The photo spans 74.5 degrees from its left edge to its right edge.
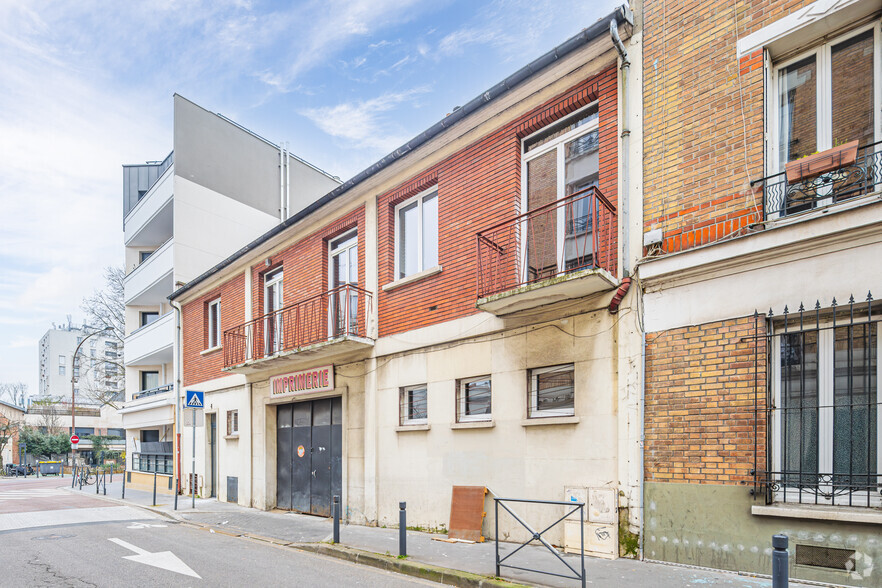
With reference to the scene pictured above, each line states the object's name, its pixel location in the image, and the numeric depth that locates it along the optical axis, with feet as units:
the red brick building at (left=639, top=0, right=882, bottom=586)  18.58
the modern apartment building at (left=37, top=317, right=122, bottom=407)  297.33
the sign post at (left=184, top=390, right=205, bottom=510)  48.42
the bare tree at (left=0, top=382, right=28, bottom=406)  248.32
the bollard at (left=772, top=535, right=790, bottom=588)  13.04
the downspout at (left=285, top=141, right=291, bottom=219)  77.43
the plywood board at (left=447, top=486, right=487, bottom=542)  28.30
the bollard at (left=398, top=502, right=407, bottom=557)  24.39
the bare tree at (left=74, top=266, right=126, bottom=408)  106.32
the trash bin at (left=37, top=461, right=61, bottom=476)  151.84
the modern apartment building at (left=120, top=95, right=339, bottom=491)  66.64
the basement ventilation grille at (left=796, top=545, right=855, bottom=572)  17.76
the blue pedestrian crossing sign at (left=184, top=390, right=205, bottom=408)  48.44
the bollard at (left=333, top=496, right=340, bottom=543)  29.13
